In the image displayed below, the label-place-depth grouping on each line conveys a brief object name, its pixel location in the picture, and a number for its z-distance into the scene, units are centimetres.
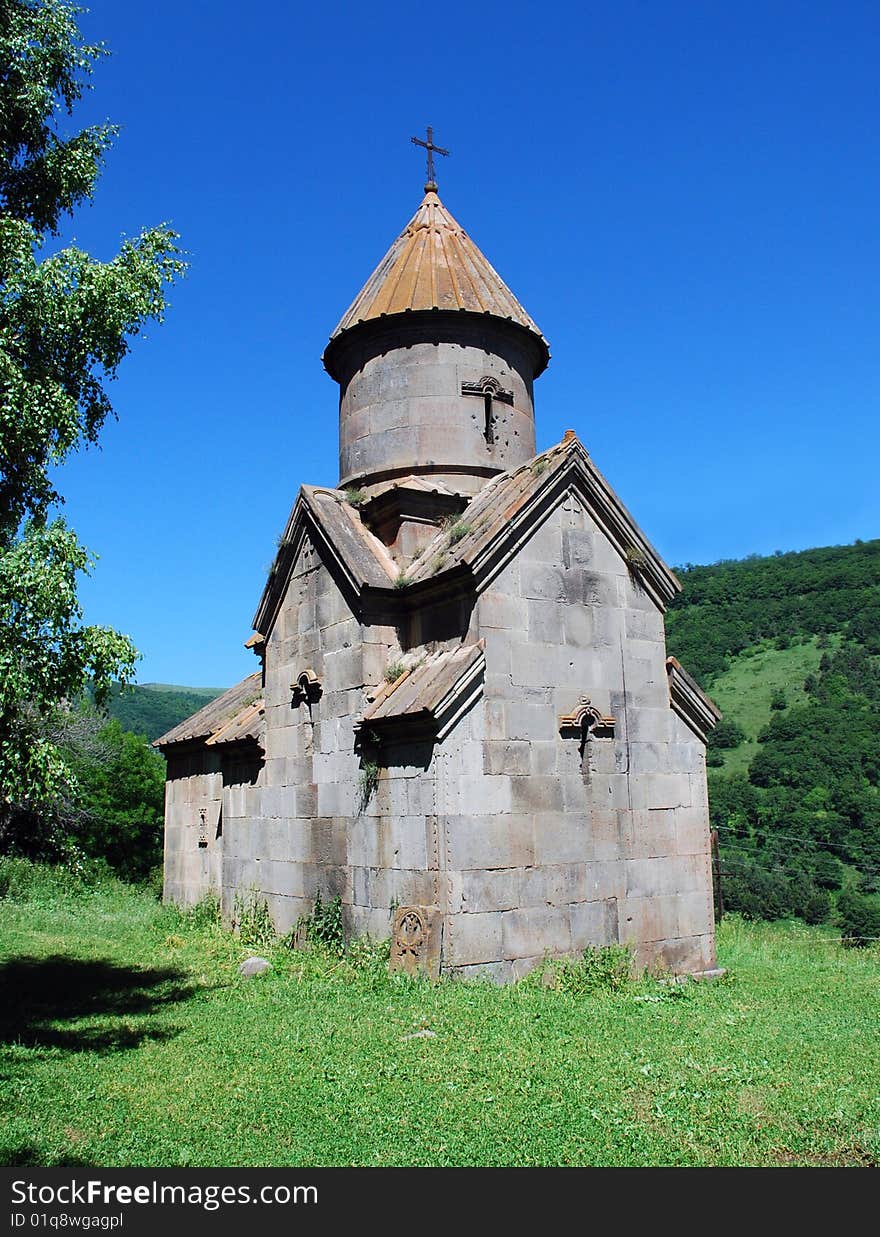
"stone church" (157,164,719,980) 893
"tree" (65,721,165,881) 2461
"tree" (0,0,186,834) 654
